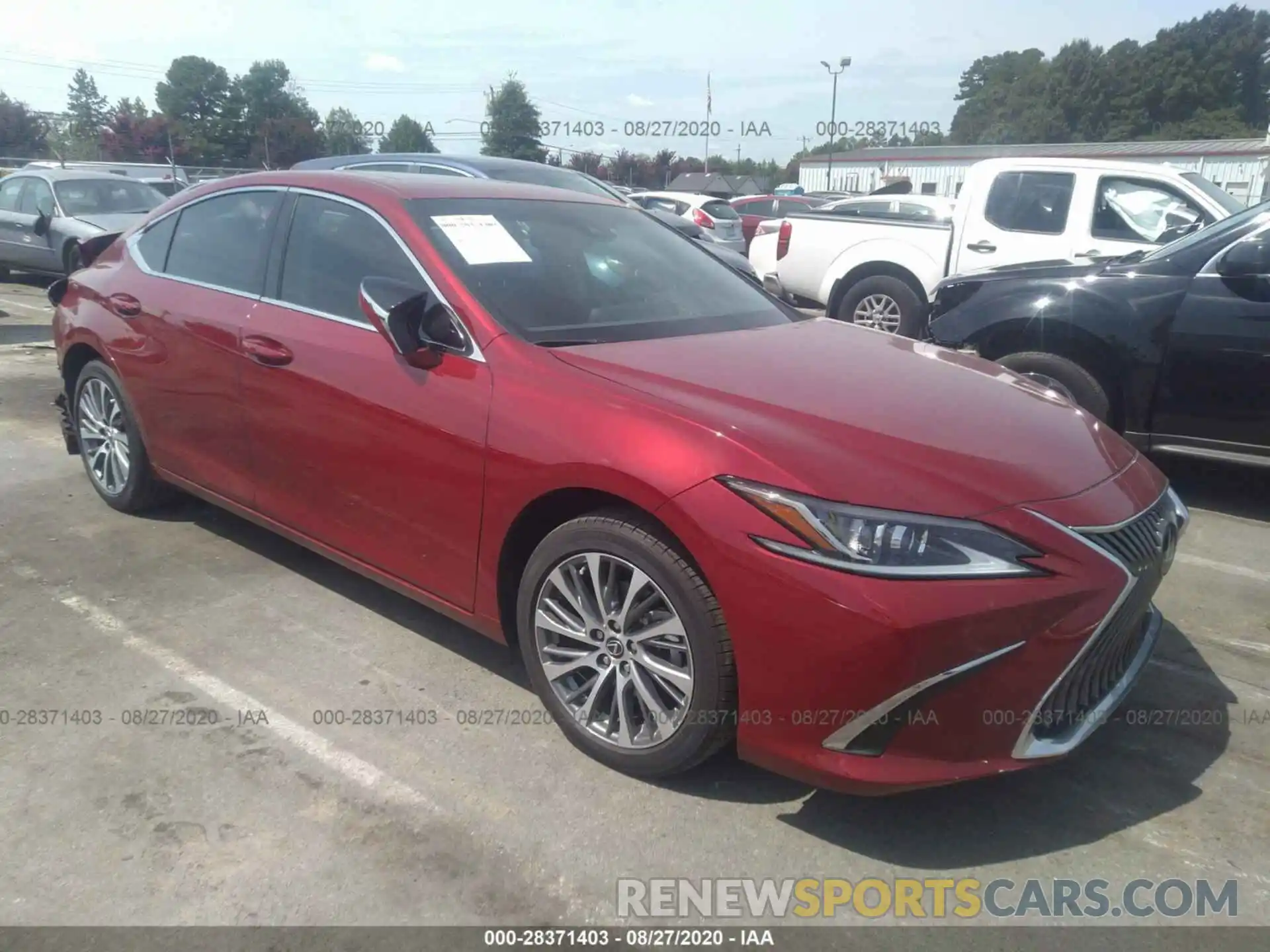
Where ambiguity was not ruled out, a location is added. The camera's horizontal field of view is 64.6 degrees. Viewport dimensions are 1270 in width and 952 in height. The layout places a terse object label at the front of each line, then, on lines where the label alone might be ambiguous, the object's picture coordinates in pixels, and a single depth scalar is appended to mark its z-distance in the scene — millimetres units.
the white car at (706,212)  17672
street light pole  28128
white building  40375
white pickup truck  7949
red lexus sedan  2354
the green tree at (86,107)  61969
